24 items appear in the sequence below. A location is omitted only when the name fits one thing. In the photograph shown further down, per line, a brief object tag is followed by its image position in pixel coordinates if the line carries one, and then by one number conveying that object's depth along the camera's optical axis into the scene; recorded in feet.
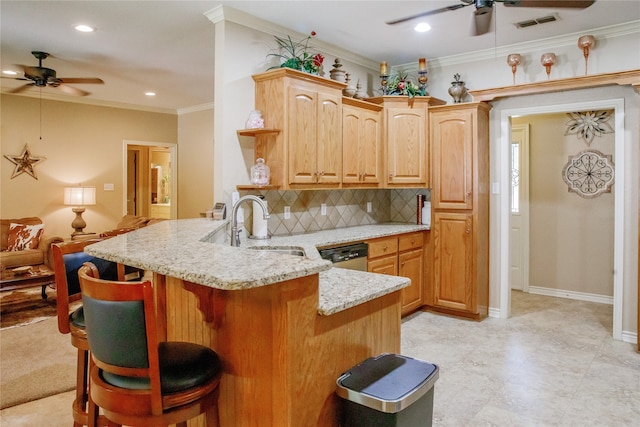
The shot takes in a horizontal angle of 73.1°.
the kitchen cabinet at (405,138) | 15.34
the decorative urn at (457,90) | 15.16
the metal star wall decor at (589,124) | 16.89
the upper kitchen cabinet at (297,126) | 11.64
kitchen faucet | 8.32
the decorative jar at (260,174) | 11.61
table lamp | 22.21
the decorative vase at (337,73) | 13.69
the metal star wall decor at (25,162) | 21.17
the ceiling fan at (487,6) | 8.75
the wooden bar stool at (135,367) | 4.27
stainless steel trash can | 4.68
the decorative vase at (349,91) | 14.39
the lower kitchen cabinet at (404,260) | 13.66
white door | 18.90
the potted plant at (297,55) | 12.09
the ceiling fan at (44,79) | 15.87
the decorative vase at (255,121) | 11.62
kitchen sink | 10.67
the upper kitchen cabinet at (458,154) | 14.53
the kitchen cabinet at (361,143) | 13.83
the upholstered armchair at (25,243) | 18.07
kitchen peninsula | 4.64
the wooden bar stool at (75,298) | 6.56
